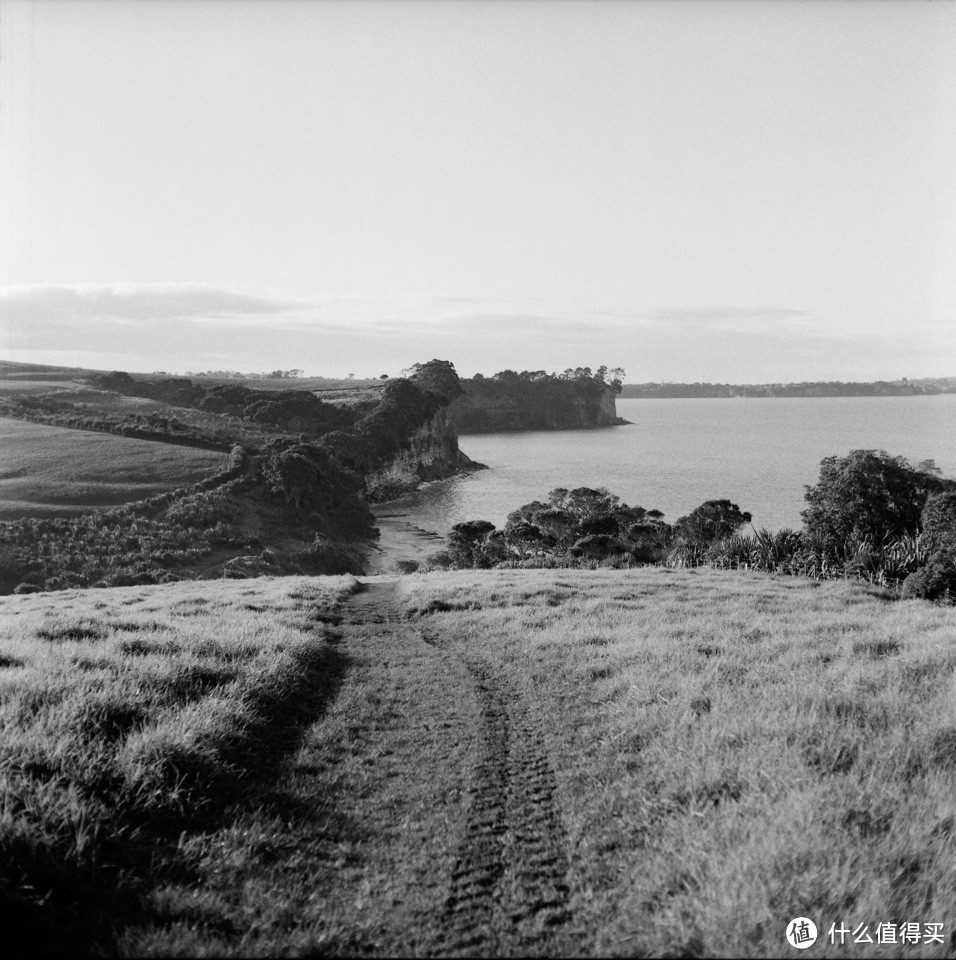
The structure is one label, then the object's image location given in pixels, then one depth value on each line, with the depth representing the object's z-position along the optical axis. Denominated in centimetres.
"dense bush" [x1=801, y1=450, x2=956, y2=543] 3766
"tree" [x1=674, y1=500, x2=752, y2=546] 4678
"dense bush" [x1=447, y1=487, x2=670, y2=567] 4457
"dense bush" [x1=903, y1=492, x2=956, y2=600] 2236
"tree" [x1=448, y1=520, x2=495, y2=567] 5297
